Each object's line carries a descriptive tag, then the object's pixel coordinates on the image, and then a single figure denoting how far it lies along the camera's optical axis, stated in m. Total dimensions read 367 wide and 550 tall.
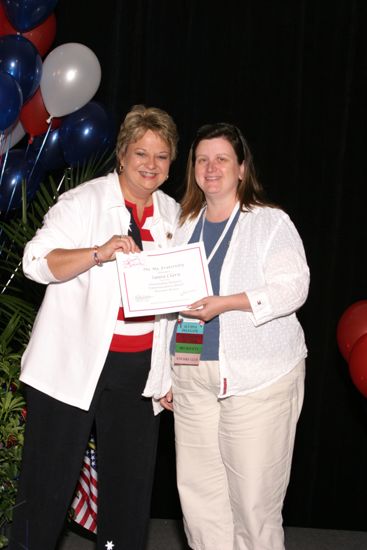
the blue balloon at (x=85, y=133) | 3.28
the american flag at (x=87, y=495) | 3.43
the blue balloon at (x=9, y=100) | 2.95
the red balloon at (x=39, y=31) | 3.31
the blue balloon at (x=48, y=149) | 3.38
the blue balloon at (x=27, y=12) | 3.13
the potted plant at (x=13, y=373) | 3.16
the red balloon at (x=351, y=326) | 3.20
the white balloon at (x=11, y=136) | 3.24
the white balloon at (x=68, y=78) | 3.24
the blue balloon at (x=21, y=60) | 3.06
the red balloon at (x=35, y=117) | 3.34
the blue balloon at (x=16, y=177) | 3.26
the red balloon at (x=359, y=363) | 3.02
